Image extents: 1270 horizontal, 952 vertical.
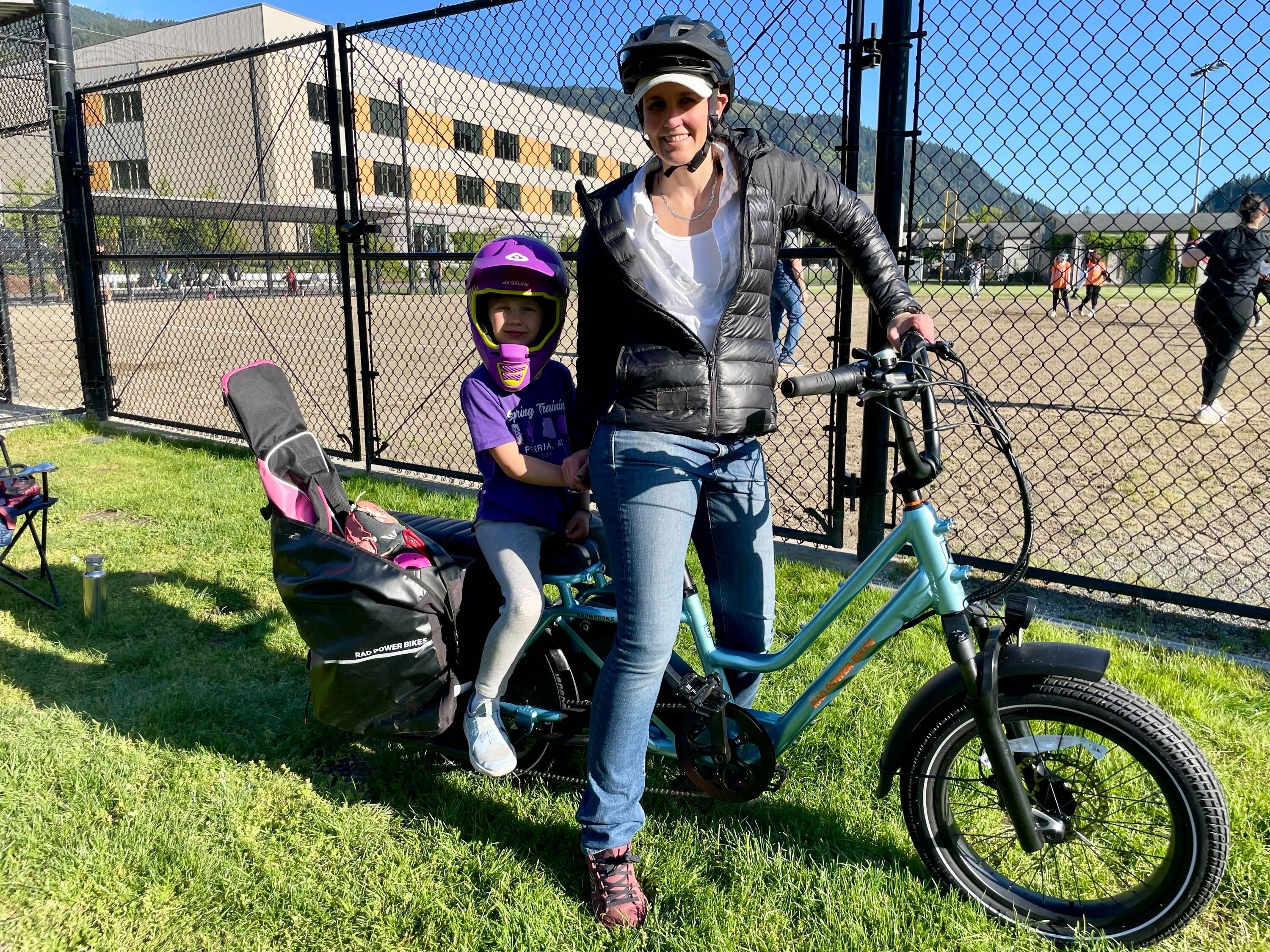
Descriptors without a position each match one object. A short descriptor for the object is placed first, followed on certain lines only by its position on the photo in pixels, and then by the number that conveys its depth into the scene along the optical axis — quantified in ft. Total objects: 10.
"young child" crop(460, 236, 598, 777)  8.72
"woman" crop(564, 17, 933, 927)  7.40
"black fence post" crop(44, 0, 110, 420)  26.11
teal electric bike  6.95
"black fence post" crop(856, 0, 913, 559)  13.85
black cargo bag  8.80
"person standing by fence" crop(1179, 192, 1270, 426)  22.80
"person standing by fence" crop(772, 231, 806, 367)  22.16
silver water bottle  14.16
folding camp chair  14.46
